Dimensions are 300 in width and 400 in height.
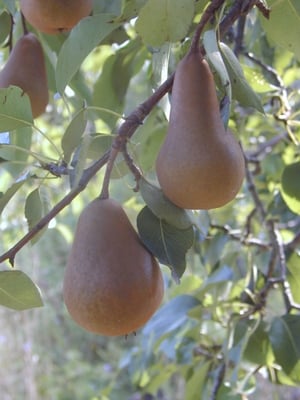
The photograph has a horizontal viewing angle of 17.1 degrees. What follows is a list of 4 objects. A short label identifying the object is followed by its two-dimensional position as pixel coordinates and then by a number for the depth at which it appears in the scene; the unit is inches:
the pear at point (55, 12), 31.6
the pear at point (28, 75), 34.9
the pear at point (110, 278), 26.9
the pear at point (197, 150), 26.2
